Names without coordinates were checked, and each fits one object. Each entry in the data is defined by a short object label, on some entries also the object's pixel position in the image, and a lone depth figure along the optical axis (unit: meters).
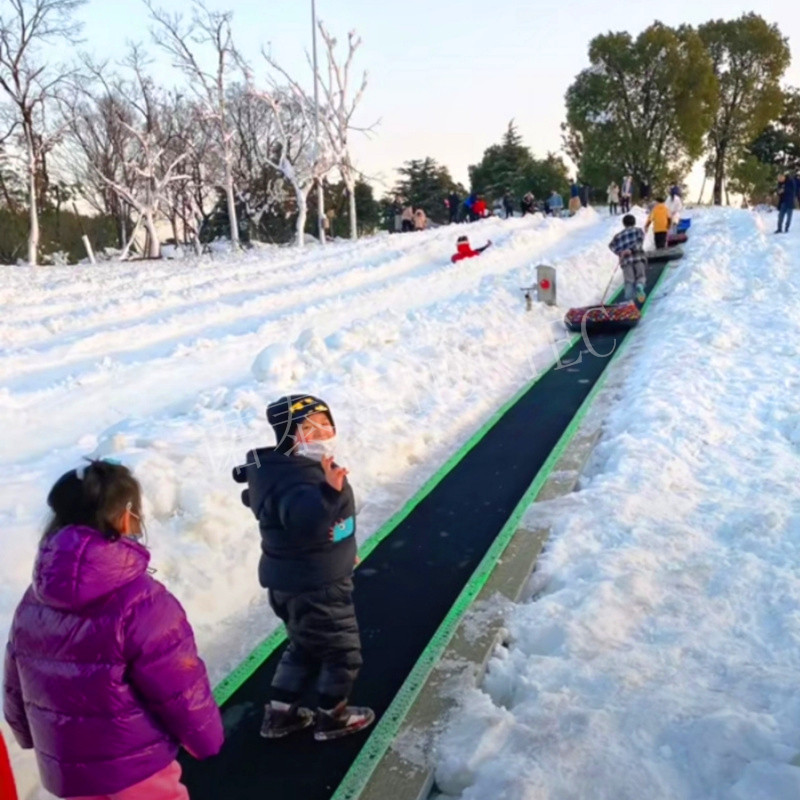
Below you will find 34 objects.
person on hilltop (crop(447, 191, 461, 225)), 33.33
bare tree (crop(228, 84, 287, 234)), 39.88
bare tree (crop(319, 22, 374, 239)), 32.34
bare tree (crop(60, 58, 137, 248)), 36.91
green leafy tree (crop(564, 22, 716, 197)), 37.62
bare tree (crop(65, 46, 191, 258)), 34.19
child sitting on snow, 18.41
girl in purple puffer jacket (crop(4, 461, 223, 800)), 2.10
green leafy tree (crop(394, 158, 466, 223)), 51.56
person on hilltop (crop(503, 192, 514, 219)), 34.00
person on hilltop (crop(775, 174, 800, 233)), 18.73
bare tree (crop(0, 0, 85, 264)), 29.91
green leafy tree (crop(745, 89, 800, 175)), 46.81
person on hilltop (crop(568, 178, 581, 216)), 30.62
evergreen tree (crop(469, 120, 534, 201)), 48.72
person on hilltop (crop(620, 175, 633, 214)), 28.67
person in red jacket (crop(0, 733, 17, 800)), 2.16
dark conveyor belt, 3.16
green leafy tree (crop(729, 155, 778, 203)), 42.25
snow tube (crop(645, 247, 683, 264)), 17.50
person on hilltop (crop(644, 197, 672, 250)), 17.75
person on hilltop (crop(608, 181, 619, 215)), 31.31
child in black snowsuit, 3.05
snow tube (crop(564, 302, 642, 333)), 11.50
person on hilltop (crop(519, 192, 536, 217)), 31.55
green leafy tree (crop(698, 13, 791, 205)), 38.84
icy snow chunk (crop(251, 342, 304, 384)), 8.05
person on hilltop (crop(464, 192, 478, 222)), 30.91
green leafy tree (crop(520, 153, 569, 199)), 46.47
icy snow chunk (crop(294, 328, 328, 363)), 8.81
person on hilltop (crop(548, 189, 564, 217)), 32.06
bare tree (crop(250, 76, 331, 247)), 31.95
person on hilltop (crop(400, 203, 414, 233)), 31.34
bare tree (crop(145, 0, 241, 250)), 31.42
